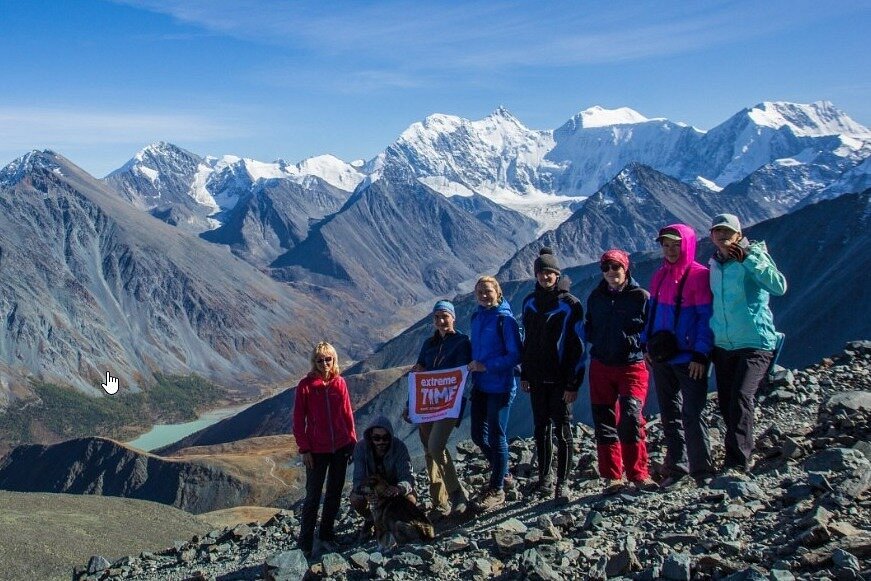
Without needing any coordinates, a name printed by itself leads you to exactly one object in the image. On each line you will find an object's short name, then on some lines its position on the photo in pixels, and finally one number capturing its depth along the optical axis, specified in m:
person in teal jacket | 8.36
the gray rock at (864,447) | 8.49
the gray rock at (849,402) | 10.49
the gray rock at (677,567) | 6.11
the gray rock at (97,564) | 13.36
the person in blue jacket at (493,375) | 9.59
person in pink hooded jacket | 8.73
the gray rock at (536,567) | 6.73
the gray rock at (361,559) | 7.87
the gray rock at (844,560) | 5.61
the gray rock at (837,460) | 7.85
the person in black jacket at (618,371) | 8.98
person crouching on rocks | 9.49
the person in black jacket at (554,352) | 9.20
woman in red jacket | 9.68
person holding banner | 9.91
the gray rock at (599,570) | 6.56
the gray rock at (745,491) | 7.73
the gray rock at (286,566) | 8.20
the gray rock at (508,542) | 7.61
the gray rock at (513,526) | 7.91
